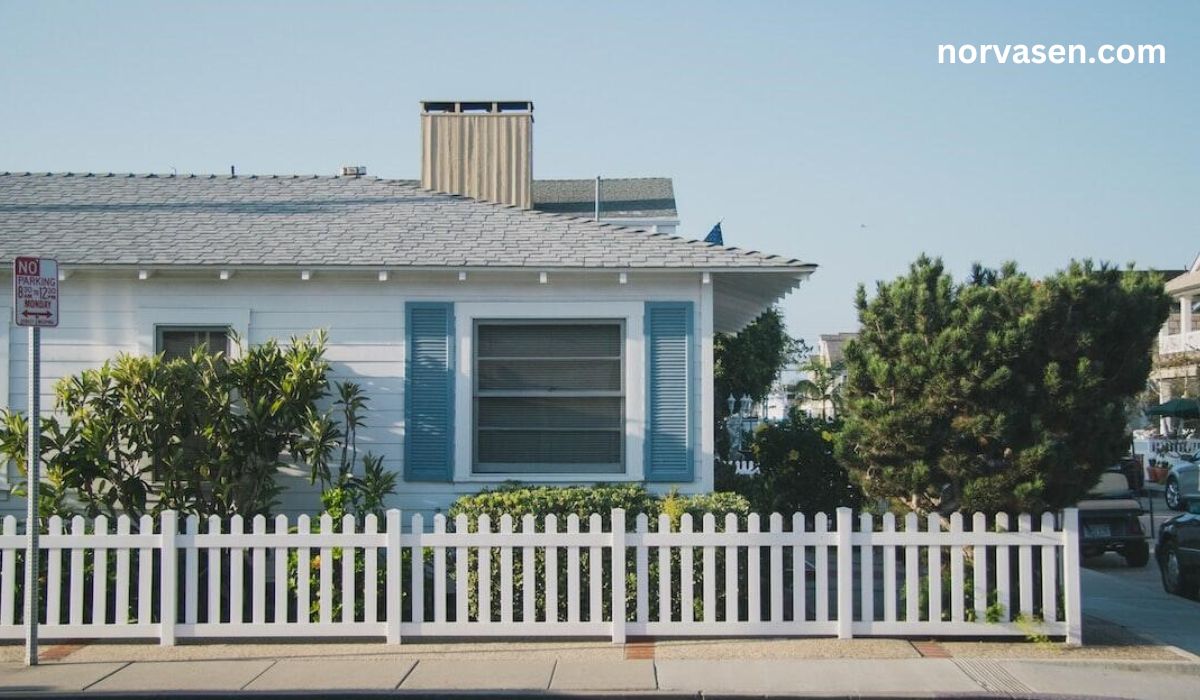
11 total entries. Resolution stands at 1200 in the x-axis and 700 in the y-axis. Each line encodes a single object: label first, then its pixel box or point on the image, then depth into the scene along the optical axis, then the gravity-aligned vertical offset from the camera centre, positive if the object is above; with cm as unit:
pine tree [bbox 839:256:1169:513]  827 +12
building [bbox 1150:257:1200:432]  3488 +149
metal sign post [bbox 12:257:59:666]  755 +46
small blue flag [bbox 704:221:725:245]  2836 +416
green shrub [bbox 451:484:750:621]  859 -93
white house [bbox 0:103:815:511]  1029 +64
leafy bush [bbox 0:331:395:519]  955 -31
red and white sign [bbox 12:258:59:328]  752 +73
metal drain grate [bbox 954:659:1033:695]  698 -184
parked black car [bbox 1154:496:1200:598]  1194 -173
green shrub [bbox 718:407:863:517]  1230 -88
